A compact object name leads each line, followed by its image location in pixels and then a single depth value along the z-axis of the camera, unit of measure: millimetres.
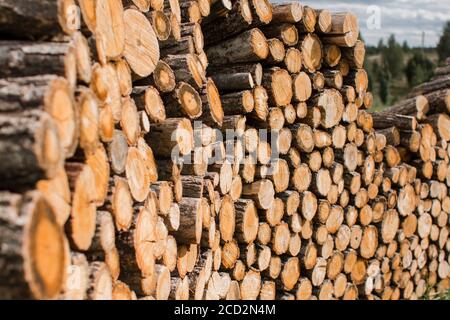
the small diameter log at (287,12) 3727
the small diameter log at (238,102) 3482
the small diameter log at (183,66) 2973
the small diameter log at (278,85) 3664
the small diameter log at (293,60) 3766
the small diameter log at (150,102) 2613
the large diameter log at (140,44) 2475
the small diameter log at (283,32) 3742
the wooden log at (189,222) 2828
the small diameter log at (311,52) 3928
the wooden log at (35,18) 1746
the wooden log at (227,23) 3537
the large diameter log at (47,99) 1596
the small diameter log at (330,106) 4098
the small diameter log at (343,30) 4094
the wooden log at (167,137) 2754
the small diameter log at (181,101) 2883
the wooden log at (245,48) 3543
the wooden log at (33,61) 1729
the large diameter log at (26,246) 1413
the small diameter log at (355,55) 4387
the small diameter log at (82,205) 1821
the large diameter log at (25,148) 1493
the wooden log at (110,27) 2117
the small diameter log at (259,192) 3596
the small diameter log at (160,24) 2744
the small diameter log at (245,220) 3473
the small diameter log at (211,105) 3211
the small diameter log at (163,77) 2762
